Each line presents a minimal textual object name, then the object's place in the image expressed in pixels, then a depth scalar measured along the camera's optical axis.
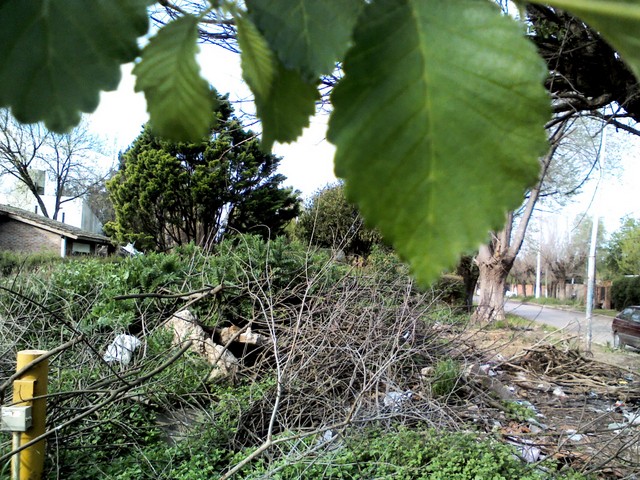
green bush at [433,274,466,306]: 11.10
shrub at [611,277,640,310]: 21.94
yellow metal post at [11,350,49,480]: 2.50
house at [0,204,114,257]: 15.43
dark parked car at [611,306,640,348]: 10.04
